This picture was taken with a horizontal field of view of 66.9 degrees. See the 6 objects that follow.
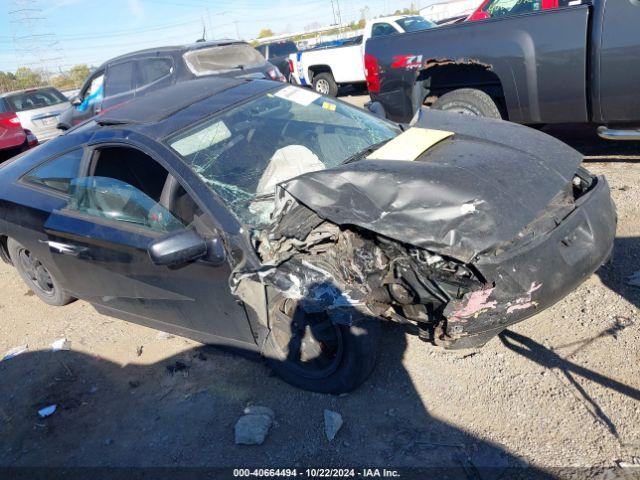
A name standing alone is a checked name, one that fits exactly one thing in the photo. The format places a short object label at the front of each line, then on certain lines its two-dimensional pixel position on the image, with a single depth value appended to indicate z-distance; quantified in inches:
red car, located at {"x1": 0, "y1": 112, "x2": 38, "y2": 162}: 361.7
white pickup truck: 423.2
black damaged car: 88.2
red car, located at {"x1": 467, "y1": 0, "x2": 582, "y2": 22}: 210.1
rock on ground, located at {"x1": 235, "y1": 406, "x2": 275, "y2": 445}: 99.9
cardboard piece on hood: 109.5
